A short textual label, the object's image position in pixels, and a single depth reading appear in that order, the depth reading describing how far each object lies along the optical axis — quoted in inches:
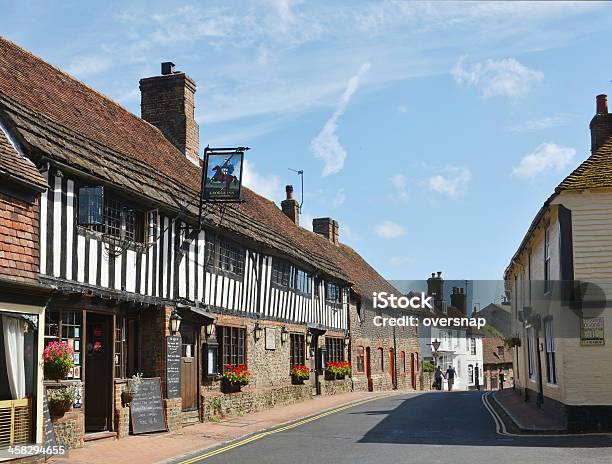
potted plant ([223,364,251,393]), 858.8
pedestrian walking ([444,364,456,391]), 1910.7
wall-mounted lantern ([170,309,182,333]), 717.3
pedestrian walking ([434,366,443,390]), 1954.4
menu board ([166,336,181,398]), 708.7
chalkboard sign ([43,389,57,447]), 514.9
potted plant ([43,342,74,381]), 531.8
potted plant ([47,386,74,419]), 538.6
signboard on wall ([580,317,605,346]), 676.7
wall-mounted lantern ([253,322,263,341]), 961.1
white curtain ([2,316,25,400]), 486.6
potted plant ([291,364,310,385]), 1110.4
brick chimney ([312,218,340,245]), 1788.9
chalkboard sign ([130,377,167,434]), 664.4
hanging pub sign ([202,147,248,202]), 767.7
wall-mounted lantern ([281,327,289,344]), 1071.7
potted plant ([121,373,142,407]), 650.2
